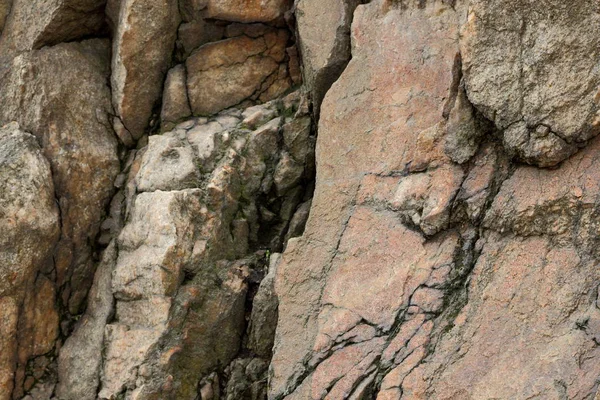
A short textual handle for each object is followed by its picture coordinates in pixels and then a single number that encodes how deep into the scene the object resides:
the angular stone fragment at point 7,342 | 6.62
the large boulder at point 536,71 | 4.82
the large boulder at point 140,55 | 7.24
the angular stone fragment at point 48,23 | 7.42
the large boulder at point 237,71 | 7.46
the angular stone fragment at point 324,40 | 6.64
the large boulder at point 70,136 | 7.09
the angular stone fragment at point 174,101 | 7.43
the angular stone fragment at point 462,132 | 5.31
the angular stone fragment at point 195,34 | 7.45
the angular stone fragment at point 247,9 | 7.30
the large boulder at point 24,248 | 6.60
